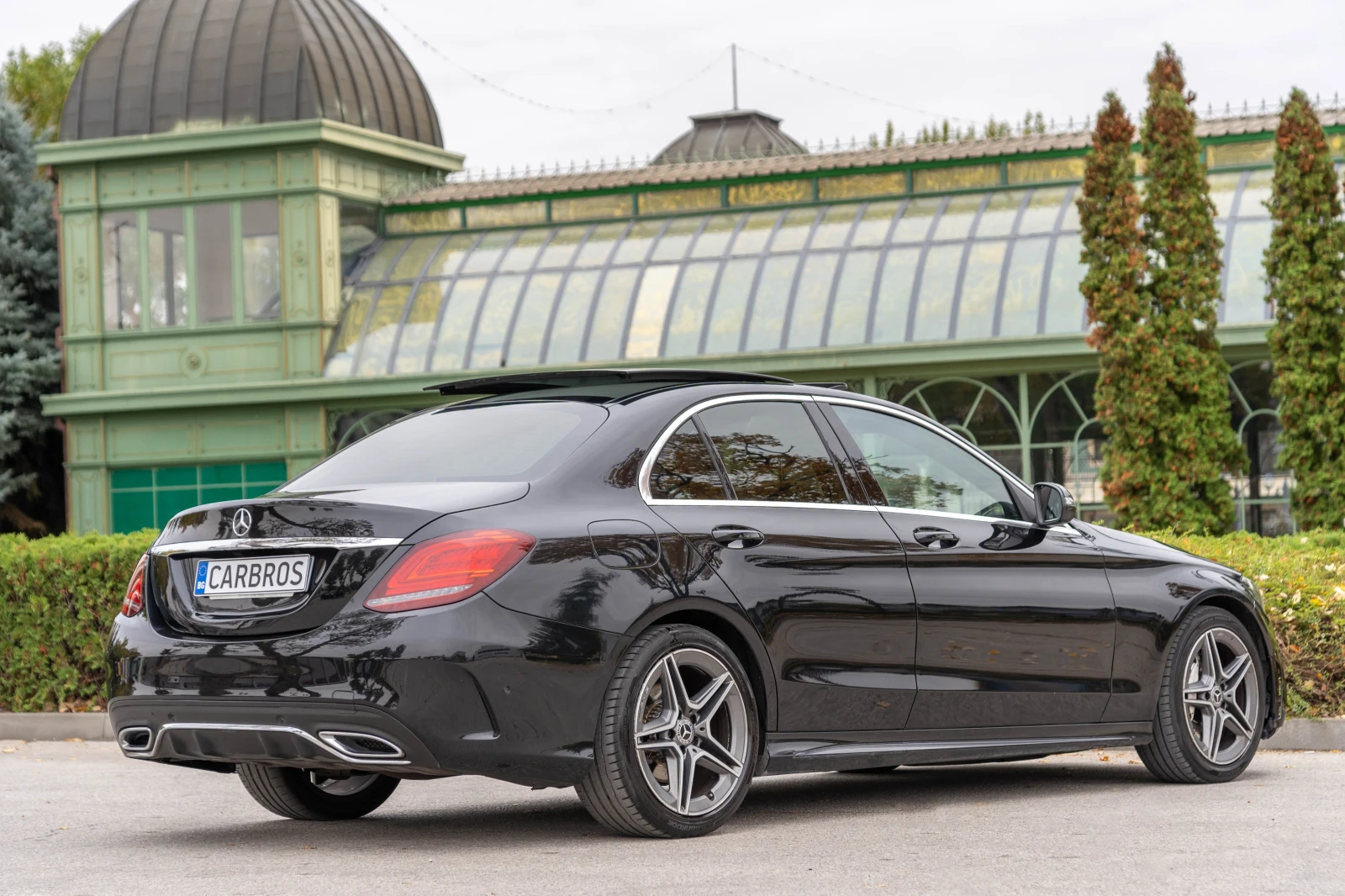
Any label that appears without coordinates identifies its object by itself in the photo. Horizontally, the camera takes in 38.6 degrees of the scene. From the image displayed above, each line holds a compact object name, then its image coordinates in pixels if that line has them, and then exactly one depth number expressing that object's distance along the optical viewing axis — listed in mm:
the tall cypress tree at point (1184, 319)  19359
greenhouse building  22859
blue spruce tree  26047
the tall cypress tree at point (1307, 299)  19156
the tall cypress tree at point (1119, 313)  19547
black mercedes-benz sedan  6008
